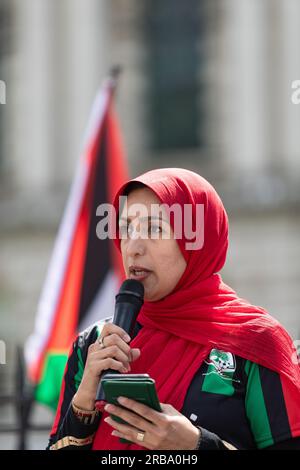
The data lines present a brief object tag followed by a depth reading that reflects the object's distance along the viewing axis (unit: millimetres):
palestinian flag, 7859
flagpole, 8312
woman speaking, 4047
